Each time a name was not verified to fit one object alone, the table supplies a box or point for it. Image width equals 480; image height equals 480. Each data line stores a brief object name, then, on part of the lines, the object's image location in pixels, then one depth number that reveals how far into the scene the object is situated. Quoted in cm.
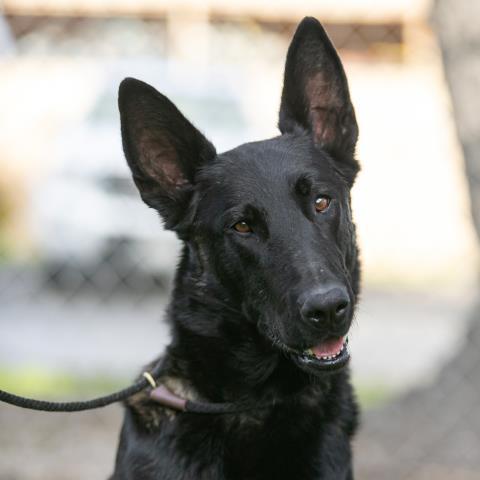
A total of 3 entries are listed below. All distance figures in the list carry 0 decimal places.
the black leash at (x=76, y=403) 299
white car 839
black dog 296
